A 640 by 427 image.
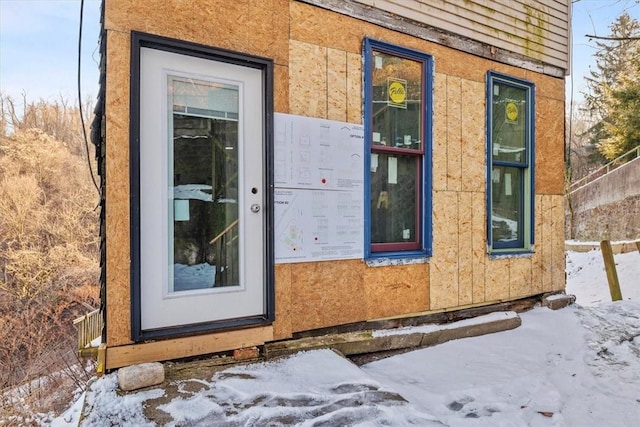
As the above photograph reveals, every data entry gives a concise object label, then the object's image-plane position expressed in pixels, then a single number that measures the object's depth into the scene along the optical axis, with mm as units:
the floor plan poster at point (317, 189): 2980
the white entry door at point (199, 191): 2533
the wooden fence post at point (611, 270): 5641
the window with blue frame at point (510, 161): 4340
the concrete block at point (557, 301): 4695
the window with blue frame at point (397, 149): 3520
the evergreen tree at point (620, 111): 15102
